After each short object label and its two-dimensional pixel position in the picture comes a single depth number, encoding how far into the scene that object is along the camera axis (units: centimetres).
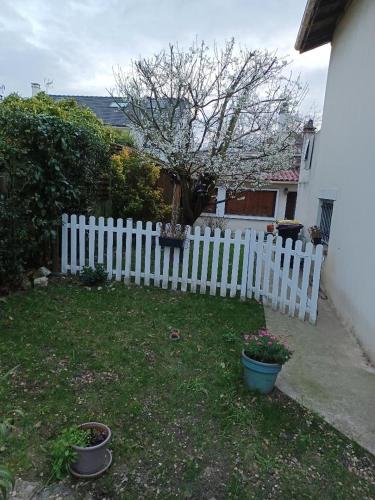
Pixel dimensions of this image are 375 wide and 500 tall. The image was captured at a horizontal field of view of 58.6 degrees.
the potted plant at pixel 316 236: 644
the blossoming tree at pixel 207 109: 661
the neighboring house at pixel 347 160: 404
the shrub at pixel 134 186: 806
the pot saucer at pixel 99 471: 196
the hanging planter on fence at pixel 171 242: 507
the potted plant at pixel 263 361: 277
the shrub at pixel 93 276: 515
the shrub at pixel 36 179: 441
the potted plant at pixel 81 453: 197
